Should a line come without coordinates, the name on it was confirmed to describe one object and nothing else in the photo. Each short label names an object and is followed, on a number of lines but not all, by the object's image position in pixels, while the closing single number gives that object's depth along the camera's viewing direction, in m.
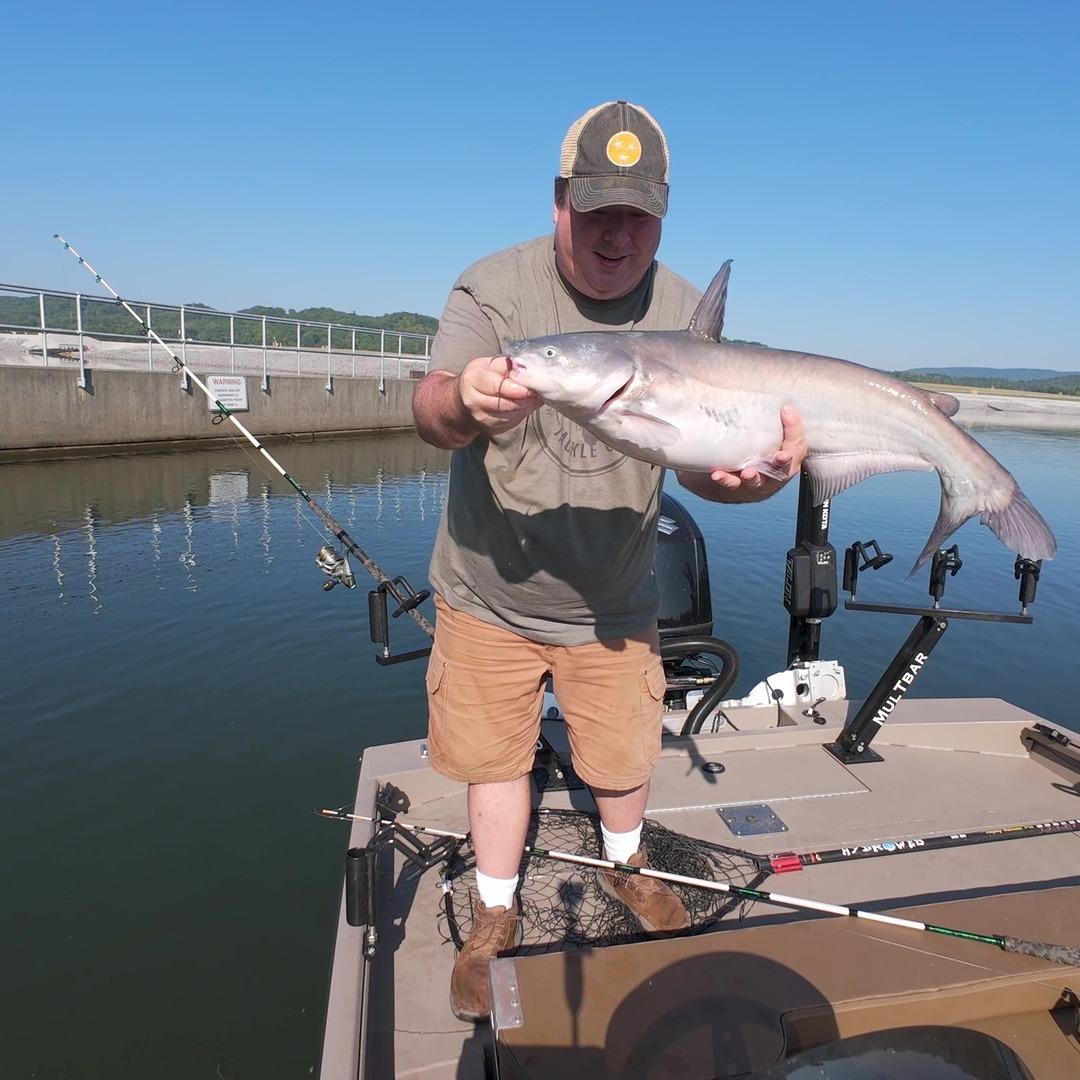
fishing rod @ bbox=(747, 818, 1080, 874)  3.61
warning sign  22.61
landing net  3.22
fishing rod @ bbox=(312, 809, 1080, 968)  2.37
